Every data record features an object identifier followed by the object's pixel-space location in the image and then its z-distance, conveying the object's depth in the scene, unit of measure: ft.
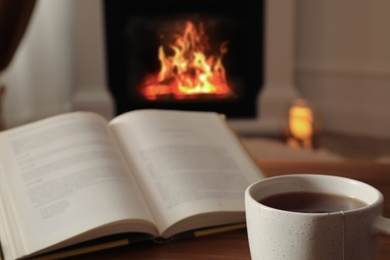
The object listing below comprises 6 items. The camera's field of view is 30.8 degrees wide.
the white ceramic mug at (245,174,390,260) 1.91
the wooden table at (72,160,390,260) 2.56
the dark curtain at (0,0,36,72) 7.73
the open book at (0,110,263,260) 2.56
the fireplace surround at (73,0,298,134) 9.95
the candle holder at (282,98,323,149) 9.07
